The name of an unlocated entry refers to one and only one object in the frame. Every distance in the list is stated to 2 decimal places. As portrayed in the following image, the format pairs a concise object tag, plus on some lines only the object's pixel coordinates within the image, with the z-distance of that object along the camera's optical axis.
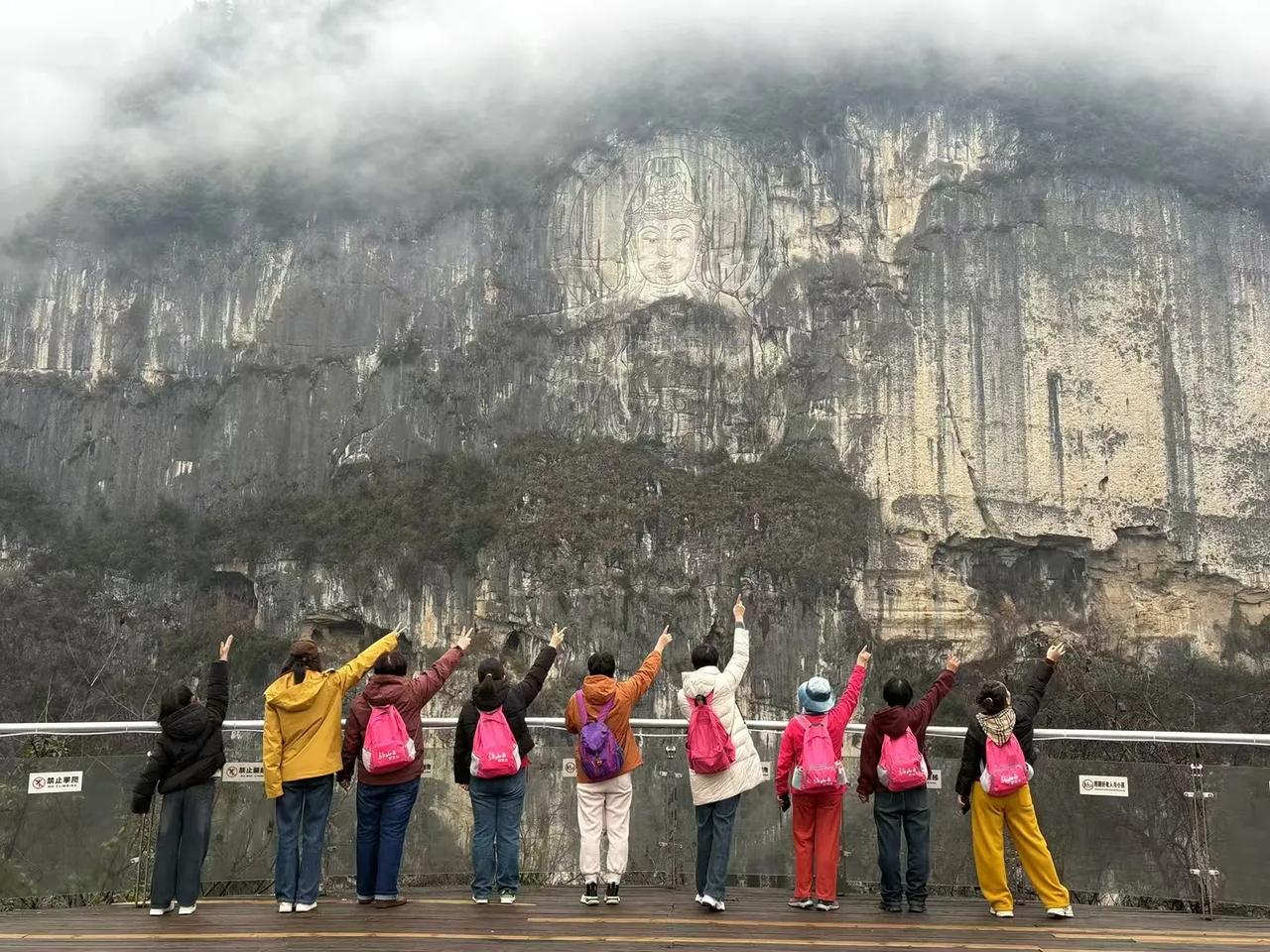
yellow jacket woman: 8.30
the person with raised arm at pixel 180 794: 8.40
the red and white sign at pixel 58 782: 8.81
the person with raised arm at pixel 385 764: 8.37
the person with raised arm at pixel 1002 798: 8.43
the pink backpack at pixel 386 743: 8.30
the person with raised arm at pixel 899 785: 8.61
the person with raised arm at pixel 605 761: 8.64
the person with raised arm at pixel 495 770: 8.49
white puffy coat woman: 8.55
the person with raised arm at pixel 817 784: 8.46
